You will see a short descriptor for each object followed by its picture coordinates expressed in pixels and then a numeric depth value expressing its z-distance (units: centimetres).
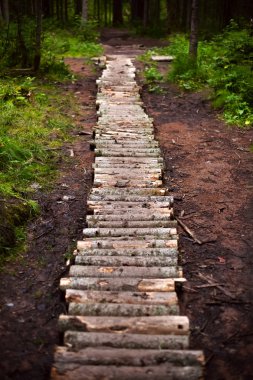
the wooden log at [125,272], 502
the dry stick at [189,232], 613
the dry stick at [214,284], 509
